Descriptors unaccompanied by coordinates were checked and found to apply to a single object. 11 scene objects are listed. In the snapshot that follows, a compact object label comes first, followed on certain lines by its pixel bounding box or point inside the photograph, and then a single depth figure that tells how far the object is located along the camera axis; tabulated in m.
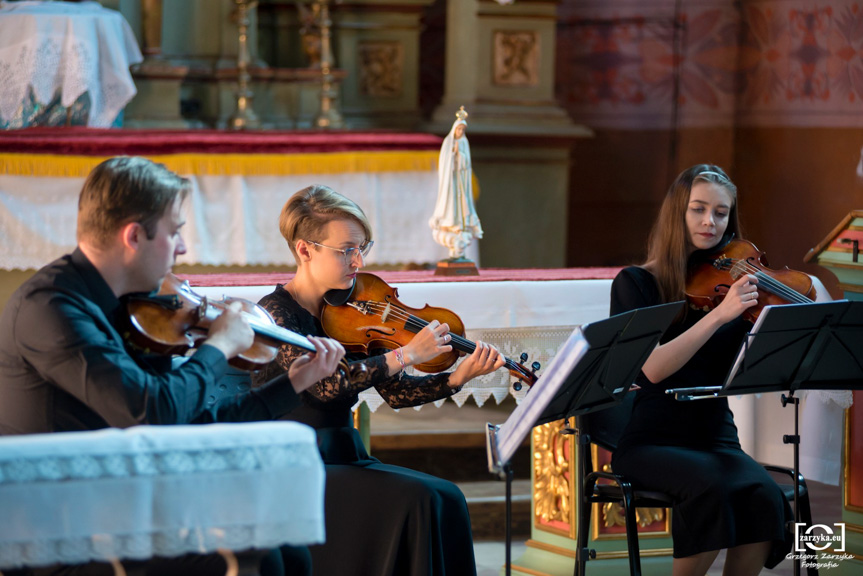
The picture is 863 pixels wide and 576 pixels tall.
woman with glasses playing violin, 5.35
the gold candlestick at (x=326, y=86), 12.49
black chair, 5.99
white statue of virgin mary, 7.98
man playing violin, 4.07
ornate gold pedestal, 7.37
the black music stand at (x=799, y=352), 5.55
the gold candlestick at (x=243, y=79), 12.15
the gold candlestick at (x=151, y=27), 12.41
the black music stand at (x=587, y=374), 4.70
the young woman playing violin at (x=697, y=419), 5.96
